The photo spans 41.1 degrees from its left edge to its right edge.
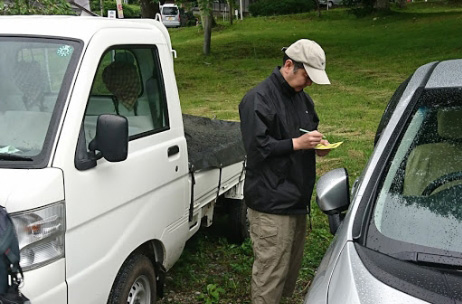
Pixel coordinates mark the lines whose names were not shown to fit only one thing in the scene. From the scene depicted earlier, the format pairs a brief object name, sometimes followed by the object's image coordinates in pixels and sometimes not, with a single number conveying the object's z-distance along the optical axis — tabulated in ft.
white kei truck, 9.37
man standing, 12.11
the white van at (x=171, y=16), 134.10
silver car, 7.45
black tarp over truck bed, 15.28
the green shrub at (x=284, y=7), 129.08
